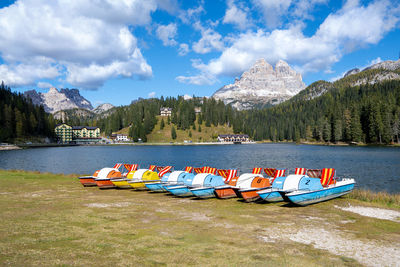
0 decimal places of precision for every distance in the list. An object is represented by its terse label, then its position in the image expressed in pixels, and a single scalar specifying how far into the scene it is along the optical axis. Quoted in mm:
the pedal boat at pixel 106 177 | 31141
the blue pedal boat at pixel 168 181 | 27531
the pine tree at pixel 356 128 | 152750
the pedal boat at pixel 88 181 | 32166
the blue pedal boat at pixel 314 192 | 21109
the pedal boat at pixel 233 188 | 25047
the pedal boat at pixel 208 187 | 25000
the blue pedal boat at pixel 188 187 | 25812
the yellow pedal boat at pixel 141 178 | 30297
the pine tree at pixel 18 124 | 192375
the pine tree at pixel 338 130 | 165500
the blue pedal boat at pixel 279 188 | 22141
